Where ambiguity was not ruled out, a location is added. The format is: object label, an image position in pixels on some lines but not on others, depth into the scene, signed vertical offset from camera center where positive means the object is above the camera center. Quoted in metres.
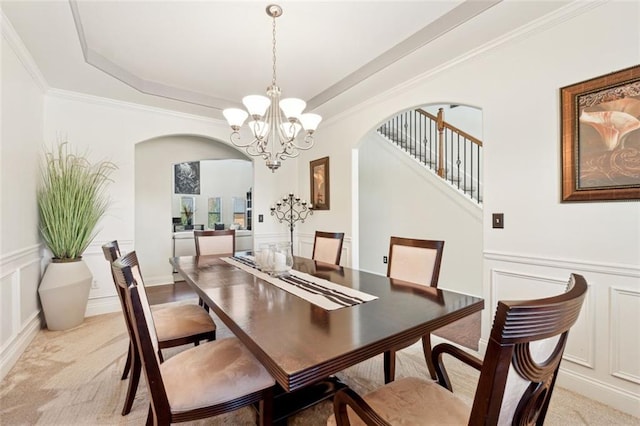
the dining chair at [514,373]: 0.61 -0.40
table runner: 1.47 -0.46
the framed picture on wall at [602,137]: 1.69 +0.45
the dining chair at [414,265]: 1.91 -0.40
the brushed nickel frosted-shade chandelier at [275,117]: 2.06 +0.73
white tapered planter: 2.77 -0.78
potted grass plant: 2.79 -0.22
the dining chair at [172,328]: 1.63 -0.76
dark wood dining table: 0.92 -0.47
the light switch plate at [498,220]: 2.28 -0.09
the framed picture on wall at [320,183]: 4.27 +0.44
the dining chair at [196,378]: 1.05 -0.73
